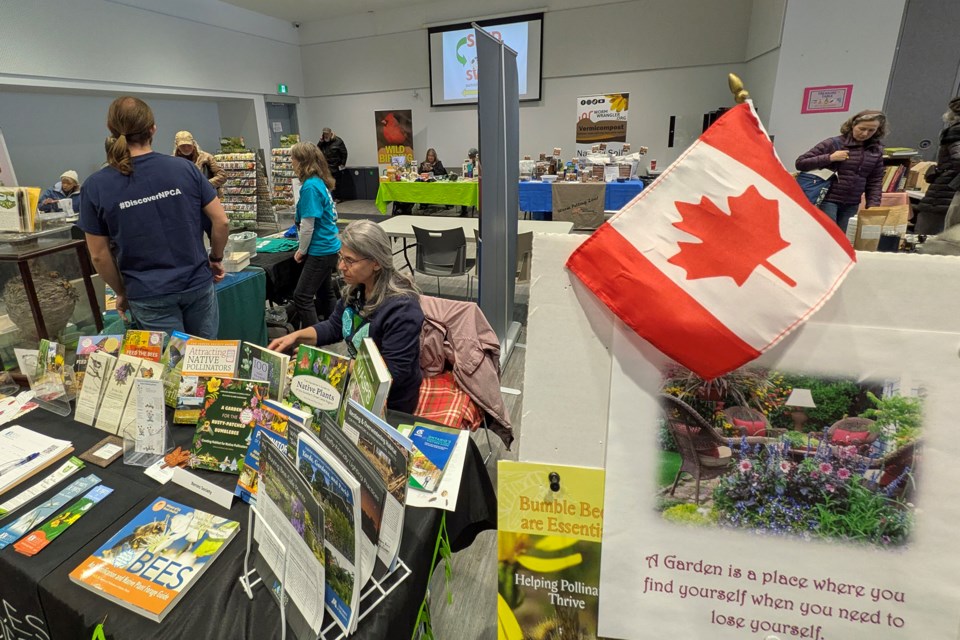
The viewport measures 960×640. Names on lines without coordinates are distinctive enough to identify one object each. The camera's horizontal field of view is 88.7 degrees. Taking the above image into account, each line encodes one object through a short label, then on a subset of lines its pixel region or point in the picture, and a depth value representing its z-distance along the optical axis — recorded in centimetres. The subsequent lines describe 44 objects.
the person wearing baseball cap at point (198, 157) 417
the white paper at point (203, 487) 110
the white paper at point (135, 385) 134
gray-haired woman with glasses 164
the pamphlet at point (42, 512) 104
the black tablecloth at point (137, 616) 85
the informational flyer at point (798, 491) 61
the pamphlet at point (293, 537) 77
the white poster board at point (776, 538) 59
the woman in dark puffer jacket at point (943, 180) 373
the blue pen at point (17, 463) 122
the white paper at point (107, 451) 127
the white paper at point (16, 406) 144
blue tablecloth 555
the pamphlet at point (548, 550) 72
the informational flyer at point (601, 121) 762
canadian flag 59
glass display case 176
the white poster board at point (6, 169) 595
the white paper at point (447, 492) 111
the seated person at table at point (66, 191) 527
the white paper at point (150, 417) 125
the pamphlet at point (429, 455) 117
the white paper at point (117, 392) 138
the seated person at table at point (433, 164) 859
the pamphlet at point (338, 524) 70
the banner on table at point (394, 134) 1023
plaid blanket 176
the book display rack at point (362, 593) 81
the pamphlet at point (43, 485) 112
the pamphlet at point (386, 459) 82
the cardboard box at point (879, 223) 317
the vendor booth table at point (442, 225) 433
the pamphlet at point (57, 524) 100
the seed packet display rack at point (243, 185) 653
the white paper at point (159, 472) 120
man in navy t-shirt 190
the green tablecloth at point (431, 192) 626
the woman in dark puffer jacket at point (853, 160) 386
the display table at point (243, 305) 285
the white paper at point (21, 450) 120
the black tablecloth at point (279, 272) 337
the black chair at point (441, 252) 399
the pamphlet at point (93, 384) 141
